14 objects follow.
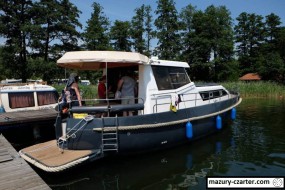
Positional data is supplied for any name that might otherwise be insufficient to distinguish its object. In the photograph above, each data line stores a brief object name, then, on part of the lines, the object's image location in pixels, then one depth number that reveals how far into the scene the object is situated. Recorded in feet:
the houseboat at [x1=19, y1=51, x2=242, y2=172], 23.48
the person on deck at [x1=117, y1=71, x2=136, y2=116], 27.50
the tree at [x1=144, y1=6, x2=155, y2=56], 158.92
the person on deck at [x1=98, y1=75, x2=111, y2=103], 29.37
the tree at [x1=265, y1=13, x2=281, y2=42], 204.33
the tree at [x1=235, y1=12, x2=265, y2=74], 210.59
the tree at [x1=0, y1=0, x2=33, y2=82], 92.32
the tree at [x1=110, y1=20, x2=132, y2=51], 141.28
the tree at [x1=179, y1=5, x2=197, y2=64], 162.68
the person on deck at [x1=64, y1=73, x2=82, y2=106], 26.66
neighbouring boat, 41.47
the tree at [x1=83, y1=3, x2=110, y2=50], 132.87
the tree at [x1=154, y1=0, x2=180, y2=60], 154.81
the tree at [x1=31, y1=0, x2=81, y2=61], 95.20
